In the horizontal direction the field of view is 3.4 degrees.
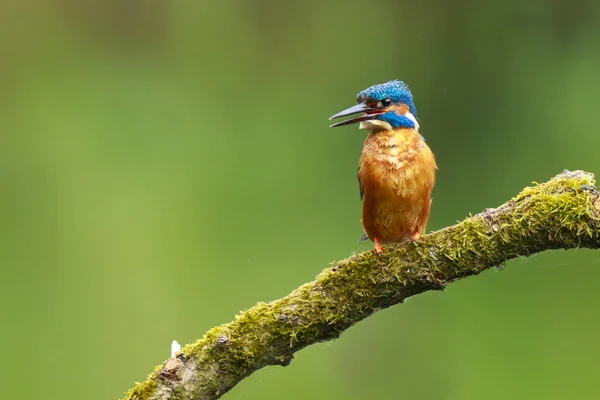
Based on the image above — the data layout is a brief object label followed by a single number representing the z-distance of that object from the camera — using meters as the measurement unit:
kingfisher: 7.11
